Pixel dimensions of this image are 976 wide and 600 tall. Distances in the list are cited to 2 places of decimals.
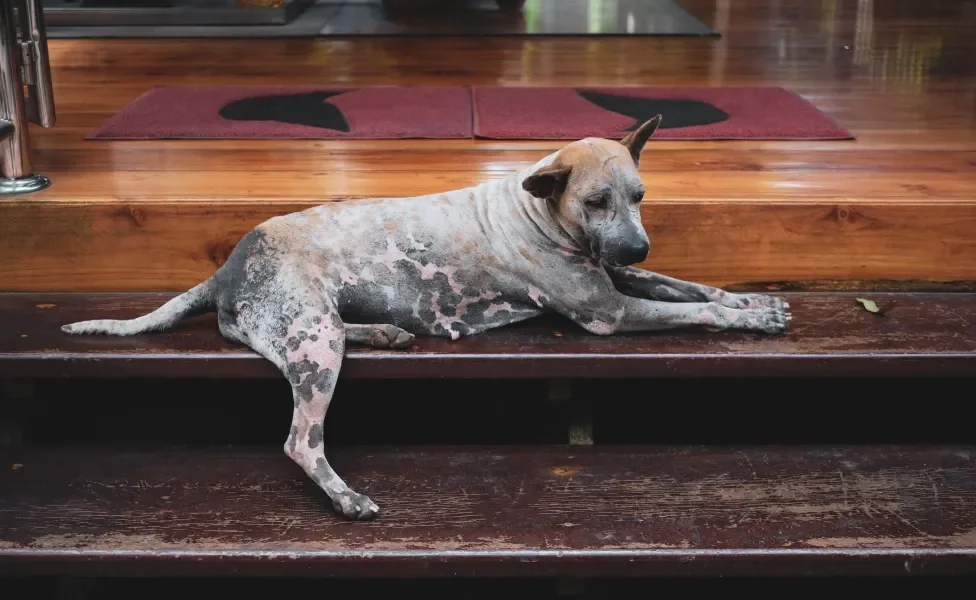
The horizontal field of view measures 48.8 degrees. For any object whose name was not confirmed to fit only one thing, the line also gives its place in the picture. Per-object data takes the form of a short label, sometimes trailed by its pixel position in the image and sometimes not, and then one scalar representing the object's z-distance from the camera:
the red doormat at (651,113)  3.02
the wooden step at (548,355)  2.05
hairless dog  1.94
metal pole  2.39
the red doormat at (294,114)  2.99
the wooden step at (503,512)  1.78
